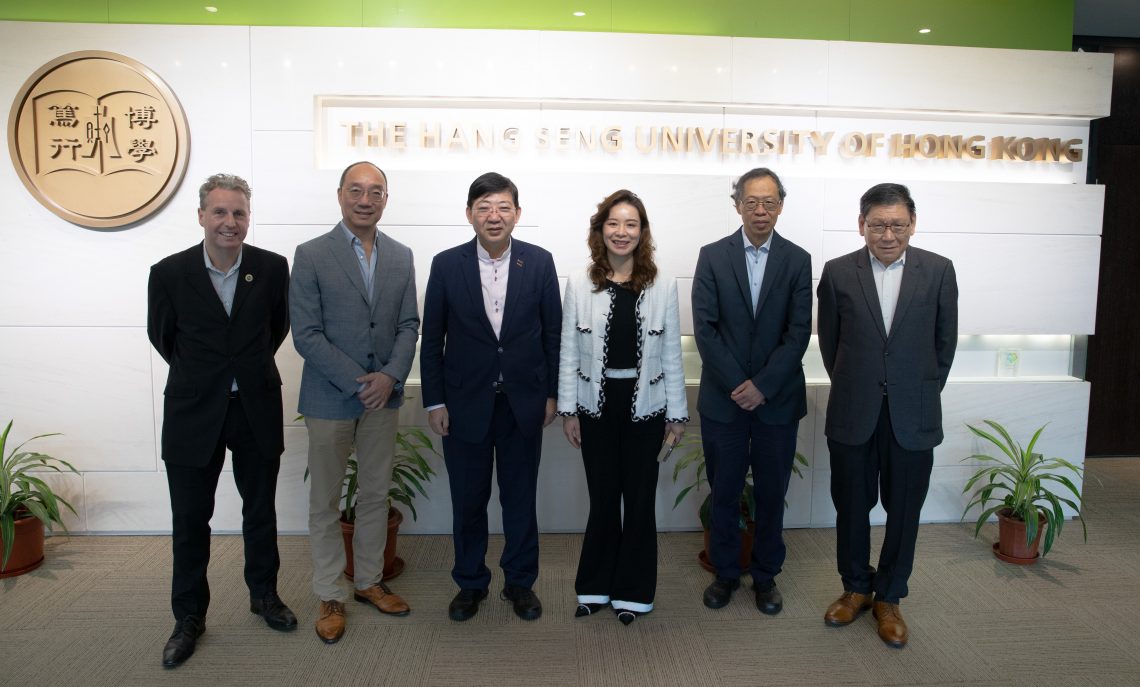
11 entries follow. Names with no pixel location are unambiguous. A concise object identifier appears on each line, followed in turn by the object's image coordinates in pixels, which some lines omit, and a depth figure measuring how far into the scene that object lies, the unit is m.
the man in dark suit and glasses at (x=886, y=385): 2.79
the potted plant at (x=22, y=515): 3.32
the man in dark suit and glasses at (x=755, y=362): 2.94
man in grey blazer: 2.80
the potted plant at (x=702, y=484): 3.50
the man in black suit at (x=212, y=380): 2.68
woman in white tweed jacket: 2.80
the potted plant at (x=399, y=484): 3.41
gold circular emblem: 3.59
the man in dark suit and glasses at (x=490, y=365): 2.84
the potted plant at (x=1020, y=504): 3.57
